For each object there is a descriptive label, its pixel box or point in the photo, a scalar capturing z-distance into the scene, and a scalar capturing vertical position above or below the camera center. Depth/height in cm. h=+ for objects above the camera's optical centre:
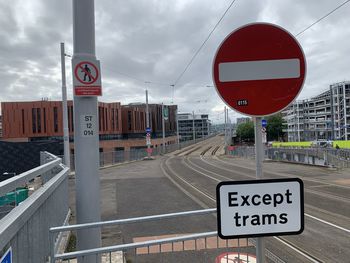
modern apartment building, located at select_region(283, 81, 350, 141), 12381 +450
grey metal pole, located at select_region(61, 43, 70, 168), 2230 +162
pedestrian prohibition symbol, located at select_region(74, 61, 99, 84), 374 +65
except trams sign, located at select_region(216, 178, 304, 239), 257 -55
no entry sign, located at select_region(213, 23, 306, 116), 271 +45
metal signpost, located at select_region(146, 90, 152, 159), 4508 -140
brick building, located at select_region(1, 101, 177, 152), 7300 +279
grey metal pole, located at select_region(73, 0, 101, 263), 372 -13
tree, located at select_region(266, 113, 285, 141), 15018 +53
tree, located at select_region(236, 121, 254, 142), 14288 -84
